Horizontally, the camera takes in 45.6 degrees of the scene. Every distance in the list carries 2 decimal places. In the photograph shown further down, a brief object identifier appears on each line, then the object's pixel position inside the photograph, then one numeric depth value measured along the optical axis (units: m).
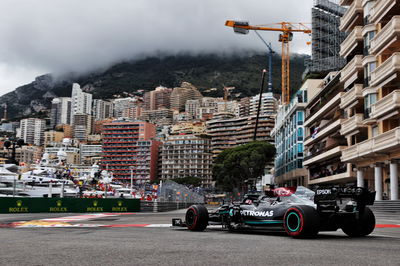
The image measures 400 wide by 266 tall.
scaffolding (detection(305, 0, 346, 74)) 94.75
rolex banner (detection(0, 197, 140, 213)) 31.59
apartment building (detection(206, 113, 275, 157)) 183.12
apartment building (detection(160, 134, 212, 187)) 192.25
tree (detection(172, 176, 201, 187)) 169.00
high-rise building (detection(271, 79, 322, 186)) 74.69
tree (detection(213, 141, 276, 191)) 86.44
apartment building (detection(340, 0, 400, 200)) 33.44
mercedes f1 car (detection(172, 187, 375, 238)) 10.01
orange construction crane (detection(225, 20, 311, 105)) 136.25
